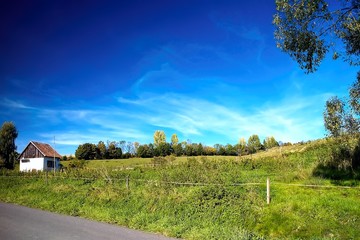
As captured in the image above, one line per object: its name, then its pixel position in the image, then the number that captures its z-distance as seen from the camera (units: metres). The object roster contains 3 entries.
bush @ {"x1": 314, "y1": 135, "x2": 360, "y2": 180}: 21.22
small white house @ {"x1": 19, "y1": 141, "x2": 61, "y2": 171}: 76.38
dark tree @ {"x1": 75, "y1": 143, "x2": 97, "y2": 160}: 117.94
